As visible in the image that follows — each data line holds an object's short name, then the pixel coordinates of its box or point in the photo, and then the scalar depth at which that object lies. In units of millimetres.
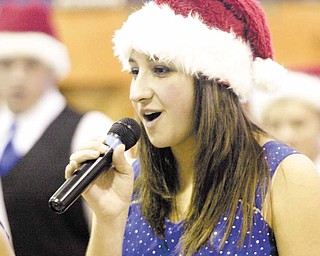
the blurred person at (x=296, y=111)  7348
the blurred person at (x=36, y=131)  6086
